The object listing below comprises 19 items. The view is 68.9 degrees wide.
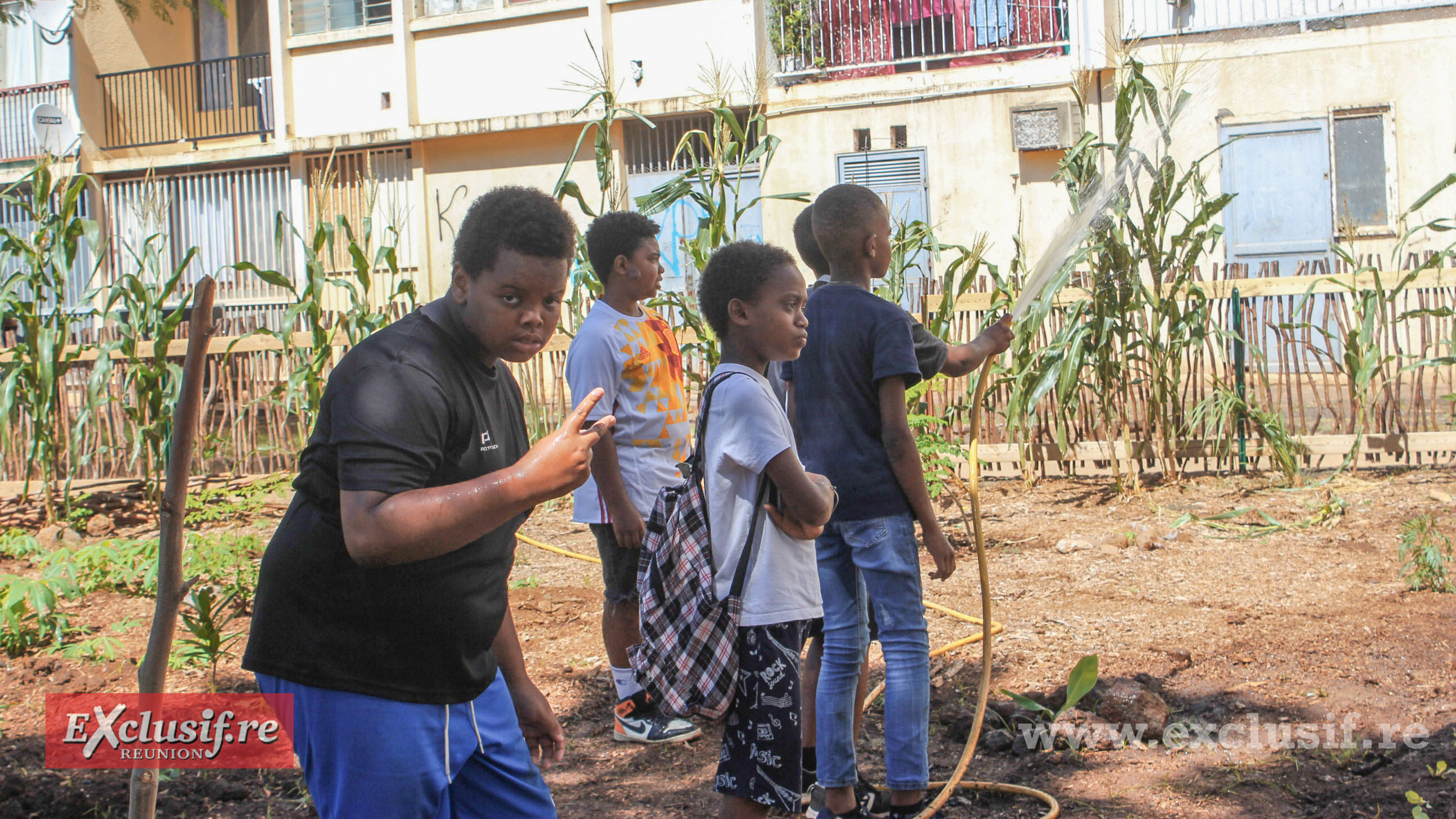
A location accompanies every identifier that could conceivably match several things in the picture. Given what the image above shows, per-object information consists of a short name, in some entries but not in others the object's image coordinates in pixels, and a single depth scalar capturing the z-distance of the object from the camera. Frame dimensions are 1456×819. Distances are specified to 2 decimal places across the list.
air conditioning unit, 13.06
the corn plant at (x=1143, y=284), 7.00
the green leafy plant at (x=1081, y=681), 3.40
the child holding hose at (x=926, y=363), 3.11
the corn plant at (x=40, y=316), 7.32
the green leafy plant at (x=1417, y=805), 2.58
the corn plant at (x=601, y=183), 6.30
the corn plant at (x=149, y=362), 7.49
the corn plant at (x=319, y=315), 7.35
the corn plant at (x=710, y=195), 6.22
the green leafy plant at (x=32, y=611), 4.60
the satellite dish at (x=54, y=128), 14.81
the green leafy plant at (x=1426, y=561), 4.79
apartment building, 12.51
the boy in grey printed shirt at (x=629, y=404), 3.64
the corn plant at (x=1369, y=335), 7.28
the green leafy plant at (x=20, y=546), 6.20
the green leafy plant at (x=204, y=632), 3.92
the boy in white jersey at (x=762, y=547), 2.40
